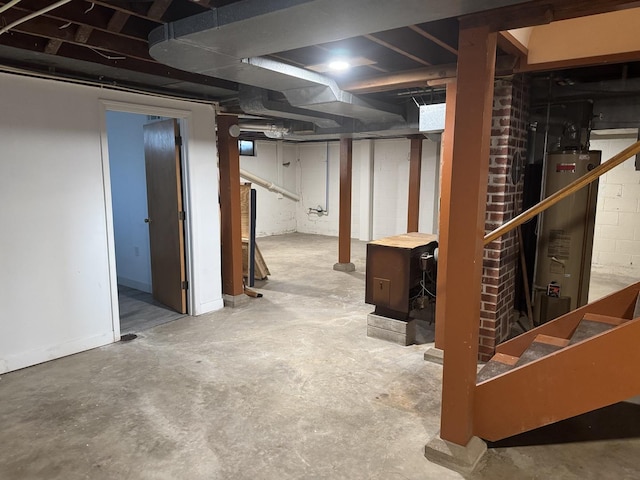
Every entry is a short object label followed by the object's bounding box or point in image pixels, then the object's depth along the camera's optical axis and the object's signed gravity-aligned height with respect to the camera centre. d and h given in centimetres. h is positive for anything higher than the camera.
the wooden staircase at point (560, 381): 192 -97
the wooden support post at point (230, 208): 482 -33
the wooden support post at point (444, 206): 326 -19
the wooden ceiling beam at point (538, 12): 181 +73
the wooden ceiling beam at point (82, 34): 262 +88
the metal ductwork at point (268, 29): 182 +72
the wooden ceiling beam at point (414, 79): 288 +78
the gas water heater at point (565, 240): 346 -48
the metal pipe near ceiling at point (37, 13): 185 +74
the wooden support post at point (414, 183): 701 -4
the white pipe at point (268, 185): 863 -12
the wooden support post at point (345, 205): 642 -37
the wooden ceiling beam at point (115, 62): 275 +86
